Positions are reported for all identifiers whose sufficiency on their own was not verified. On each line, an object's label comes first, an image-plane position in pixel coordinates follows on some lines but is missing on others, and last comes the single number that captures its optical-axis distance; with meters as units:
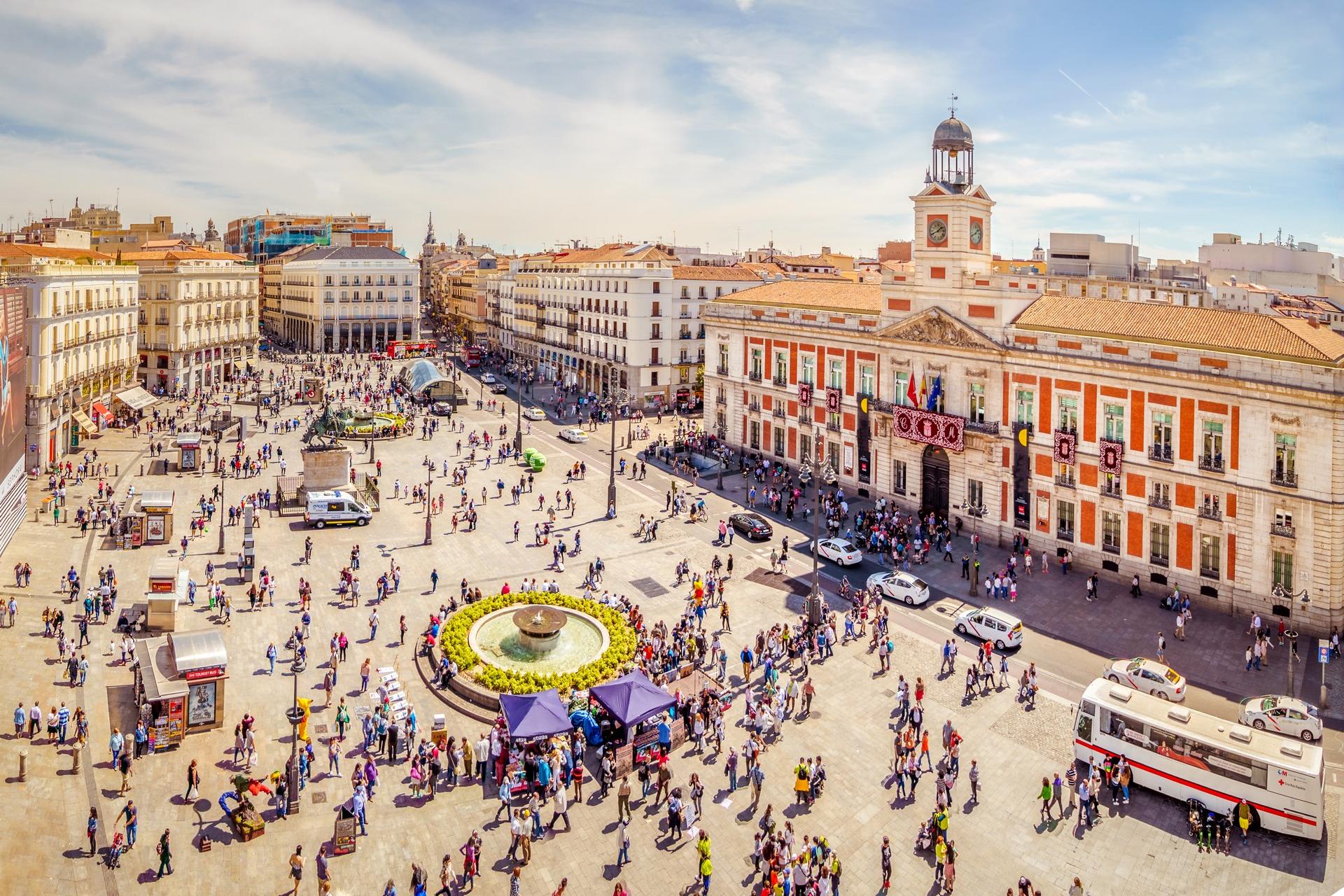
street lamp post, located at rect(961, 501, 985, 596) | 43.84
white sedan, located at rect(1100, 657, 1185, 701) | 27.69
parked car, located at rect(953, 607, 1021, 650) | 31.98
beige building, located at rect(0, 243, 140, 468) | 53.06
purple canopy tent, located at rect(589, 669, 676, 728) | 24.78
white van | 44.59
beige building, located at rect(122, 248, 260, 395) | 83.62
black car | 44.50
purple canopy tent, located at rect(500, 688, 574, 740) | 23.84
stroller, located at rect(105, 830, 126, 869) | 19.72
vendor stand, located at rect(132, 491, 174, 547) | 40.62
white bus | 21.09
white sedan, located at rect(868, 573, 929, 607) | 36.16
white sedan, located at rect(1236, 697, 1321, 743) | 25.20
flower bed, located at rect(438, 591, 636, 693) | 27.80
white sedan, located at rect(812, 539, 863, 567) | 40.72
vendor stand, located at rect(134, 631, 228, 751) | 24.66
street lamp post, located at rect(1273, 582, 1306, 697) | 32.19
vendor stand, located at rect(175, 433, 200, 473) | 54.84
